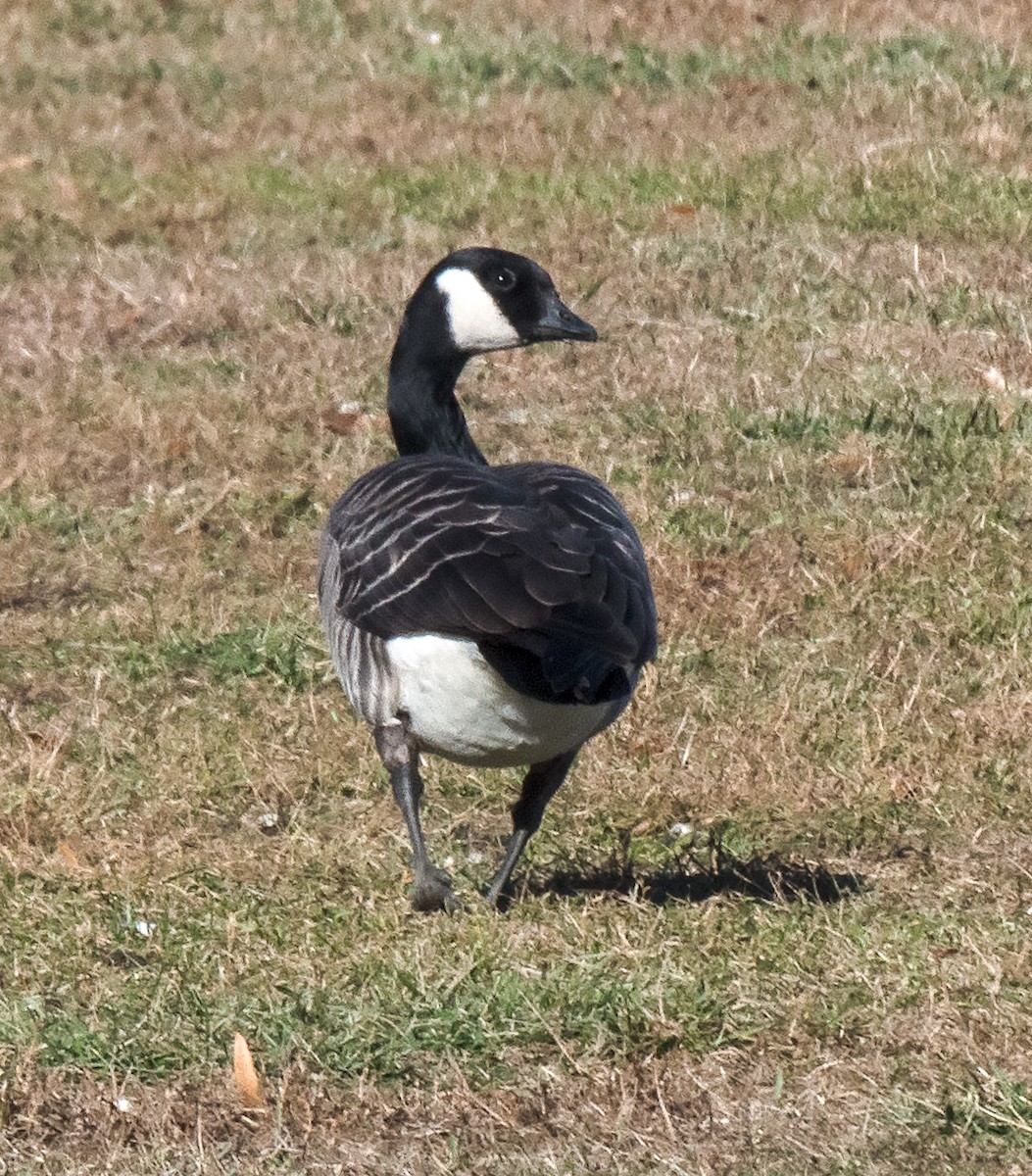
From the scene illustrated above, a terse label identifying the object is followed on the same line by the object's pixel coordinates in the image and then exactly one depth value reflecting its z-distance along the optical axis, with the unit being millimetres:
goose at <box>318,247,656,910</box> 9547
